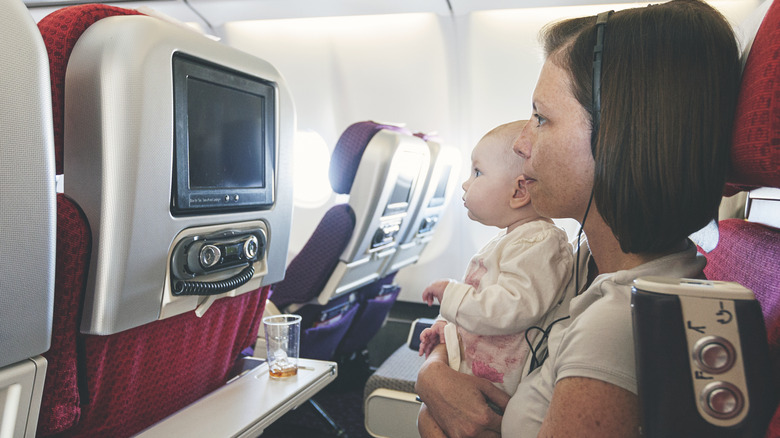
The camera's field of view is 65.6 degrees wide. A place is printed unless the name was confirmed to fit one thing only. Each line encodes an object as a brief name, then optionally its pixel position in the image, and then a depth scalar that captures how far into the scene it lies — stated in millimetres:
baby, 1417
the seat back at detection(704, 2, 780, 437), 765
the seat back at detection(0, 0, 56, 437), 882
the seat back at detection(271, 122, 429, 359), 2869
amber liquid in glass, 1658
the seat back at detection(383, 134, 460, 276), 3695
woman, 863
